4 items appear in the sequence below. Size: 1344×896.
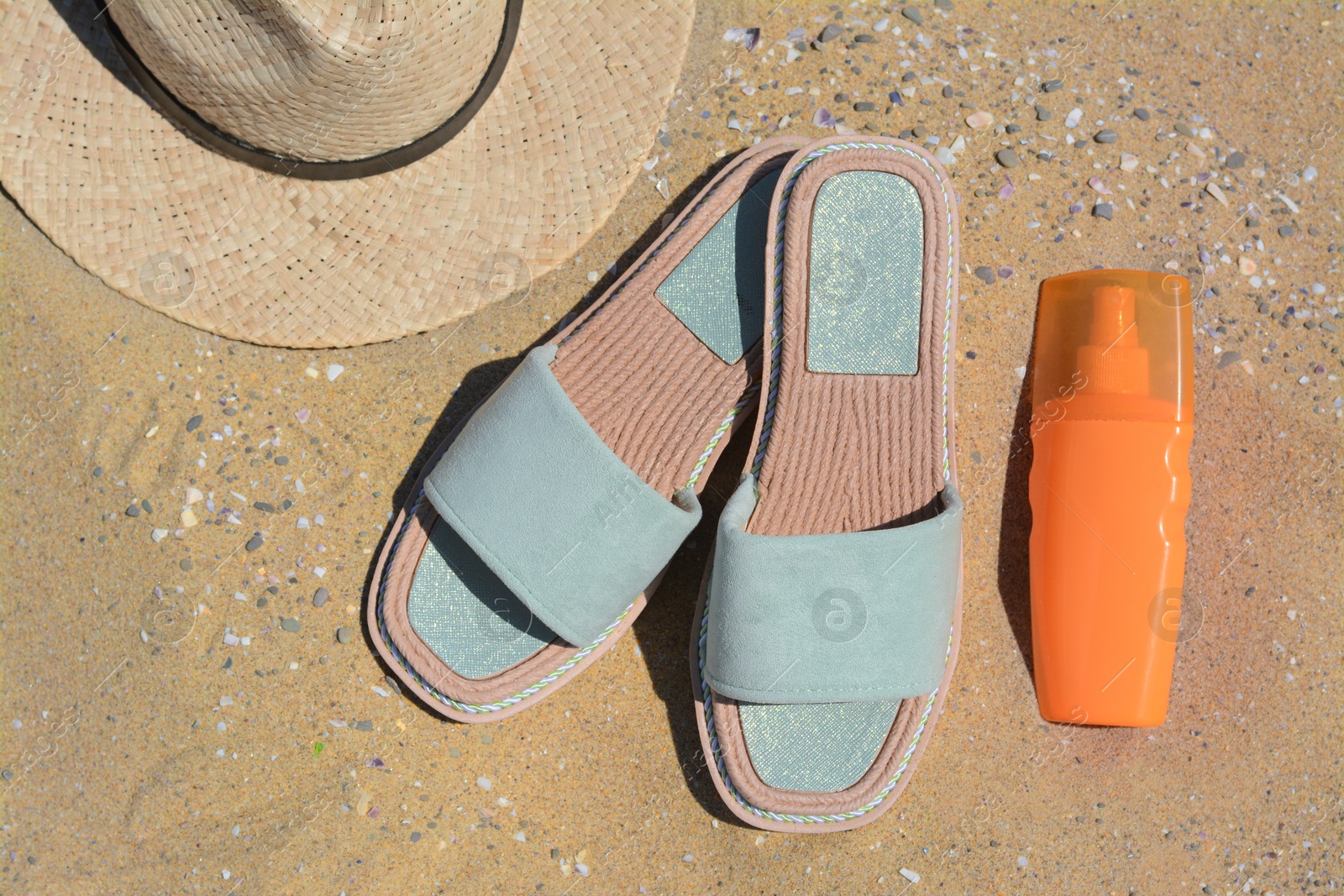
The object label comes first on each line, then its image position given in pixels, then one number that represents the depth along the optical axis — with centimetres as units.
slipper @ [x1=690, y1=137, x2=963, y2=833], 72
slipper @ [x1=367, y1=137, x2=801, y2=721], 72
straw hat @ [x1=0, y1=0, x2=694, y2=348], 68
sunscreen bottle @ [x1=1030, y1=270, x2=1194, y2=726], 74
